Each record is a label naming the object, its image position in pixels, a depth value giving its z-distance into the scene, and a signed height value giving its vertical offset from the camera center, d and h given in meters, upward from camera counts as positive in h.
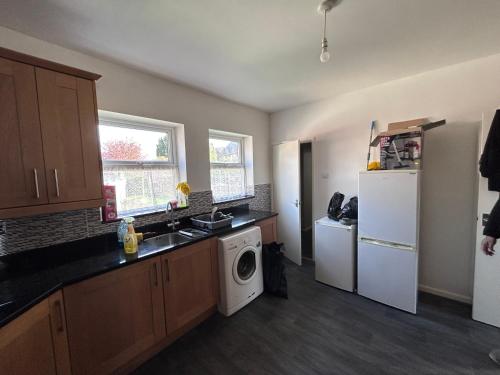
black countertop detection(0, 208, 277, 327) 1.05 -0.57
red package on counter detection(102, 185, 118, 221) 1.83 -0.24
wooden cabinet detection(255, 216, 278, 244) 2.61 -0.72
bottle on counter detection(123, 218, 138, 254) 1.62 -0.50
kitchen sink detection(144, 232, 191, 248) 1.83 -0.58
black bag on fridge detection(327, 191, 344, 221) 2.67 -0.46
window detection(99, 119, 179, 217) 2.01 +0.13
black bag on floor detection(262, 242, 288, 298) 2.40 -1.14
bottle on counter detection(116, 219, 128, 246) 1.77 -0.44
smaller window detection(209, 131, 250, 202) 2.94 +0.10
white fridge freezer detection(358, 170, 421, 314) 1.99 -0.68
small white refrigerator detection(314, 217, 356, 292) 2.38 -0.98
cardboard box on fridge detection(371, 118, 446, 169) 2.02 +0.23
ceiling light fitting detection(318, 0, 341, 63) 1.22 +0.96
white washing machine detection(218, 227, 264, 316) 2.06 -1.00
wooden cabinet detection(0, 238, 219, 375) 1.05 -0.89
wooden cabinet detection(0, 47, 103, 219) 1.20 +0.26
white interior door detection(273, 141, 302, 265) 3.11 -0.35
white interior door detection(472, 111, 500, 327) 1.78 -0.92
